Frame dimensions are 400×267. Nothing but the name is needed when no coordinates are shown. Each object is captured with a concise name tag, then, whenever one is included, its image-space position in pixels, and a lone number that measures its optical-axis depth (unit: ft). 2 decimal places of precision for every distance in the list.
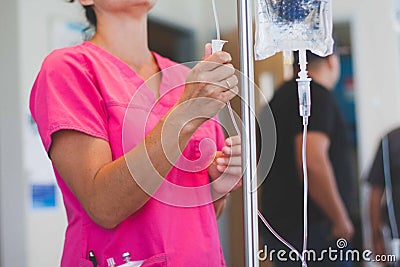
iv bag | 6.99
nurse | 7.03
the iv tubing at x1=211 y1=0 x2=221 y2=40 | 7.38
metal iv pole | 7.09
